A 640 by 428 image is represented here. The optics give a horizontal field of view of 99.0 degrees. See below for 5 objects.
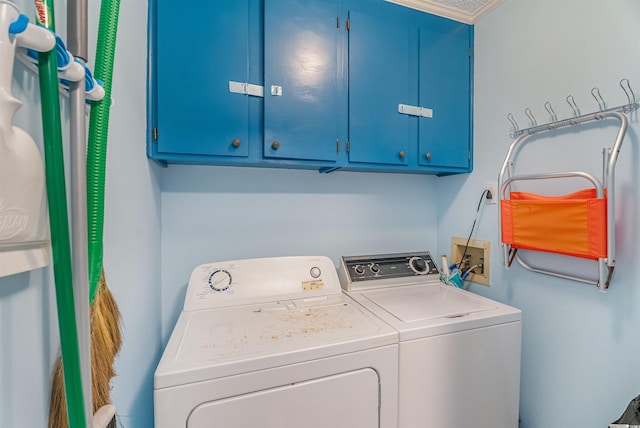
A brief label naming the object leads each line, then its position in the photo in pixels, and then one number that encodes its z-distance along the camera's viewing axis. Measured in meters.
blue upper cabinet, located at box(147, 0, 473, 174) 1.28
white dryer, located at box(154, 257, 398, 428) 0.84
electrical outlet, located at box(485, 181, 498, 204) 1.69
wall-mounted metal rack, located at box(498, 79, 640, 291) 1.10
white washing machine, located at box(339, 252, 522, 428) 1.11
